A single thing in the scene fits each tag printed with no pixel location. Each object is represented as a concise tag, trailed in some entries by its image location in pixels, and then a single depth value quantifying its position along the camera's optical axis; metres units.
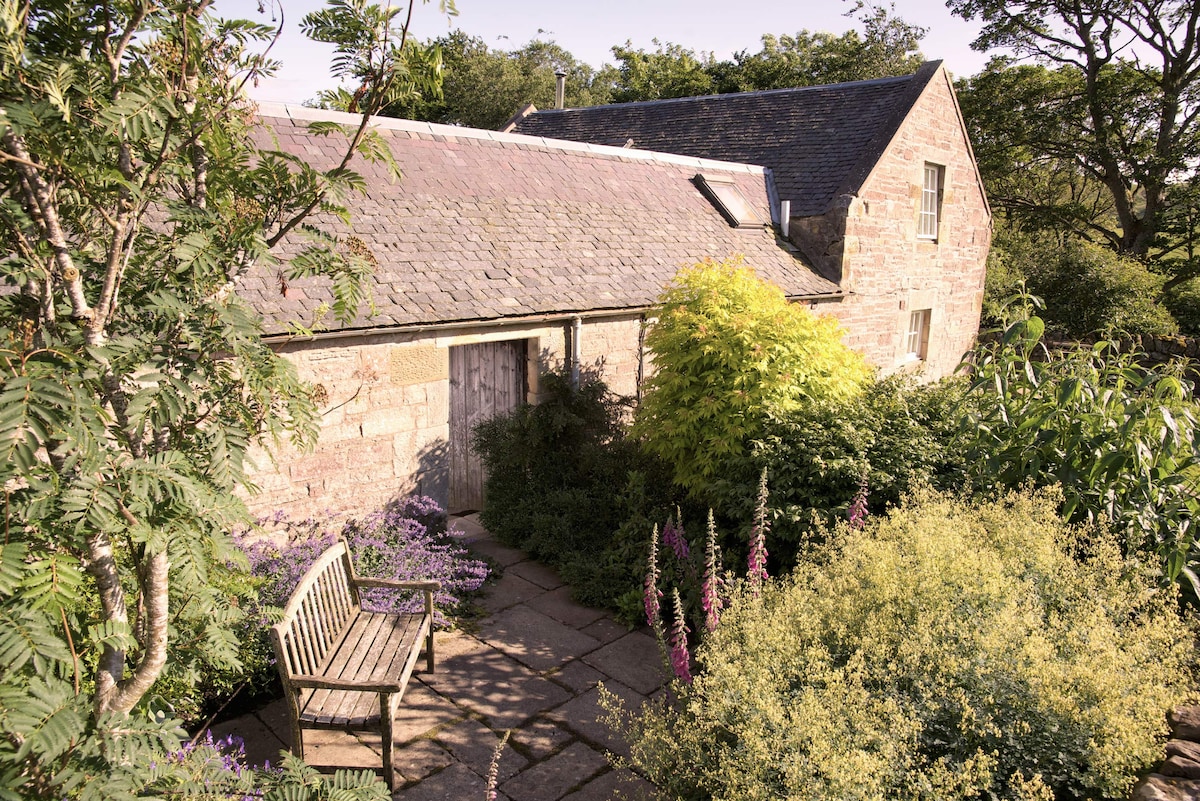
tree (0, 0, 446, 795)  2.10
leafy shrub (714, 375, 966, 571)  6.39
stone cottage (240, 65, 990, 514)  7.78
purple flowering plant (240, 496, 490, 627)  6.25
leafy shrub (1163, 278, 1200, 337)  20.92
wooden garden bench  4.40
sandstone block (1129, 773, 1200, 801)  3.34
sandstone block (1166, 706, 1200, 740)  3.85
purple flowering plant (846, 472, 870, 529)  5.77
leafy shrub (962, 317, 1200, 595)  5.16
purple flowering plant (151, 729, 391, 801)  2.66
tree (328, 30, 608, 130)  33.97
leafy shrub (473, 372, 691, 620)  7.52
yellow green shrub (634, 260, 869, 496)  7.40
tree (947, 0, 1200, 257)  23.12
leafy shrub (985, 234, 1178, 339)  18.72
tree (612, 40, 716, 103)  29.67
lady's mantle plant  3.28
